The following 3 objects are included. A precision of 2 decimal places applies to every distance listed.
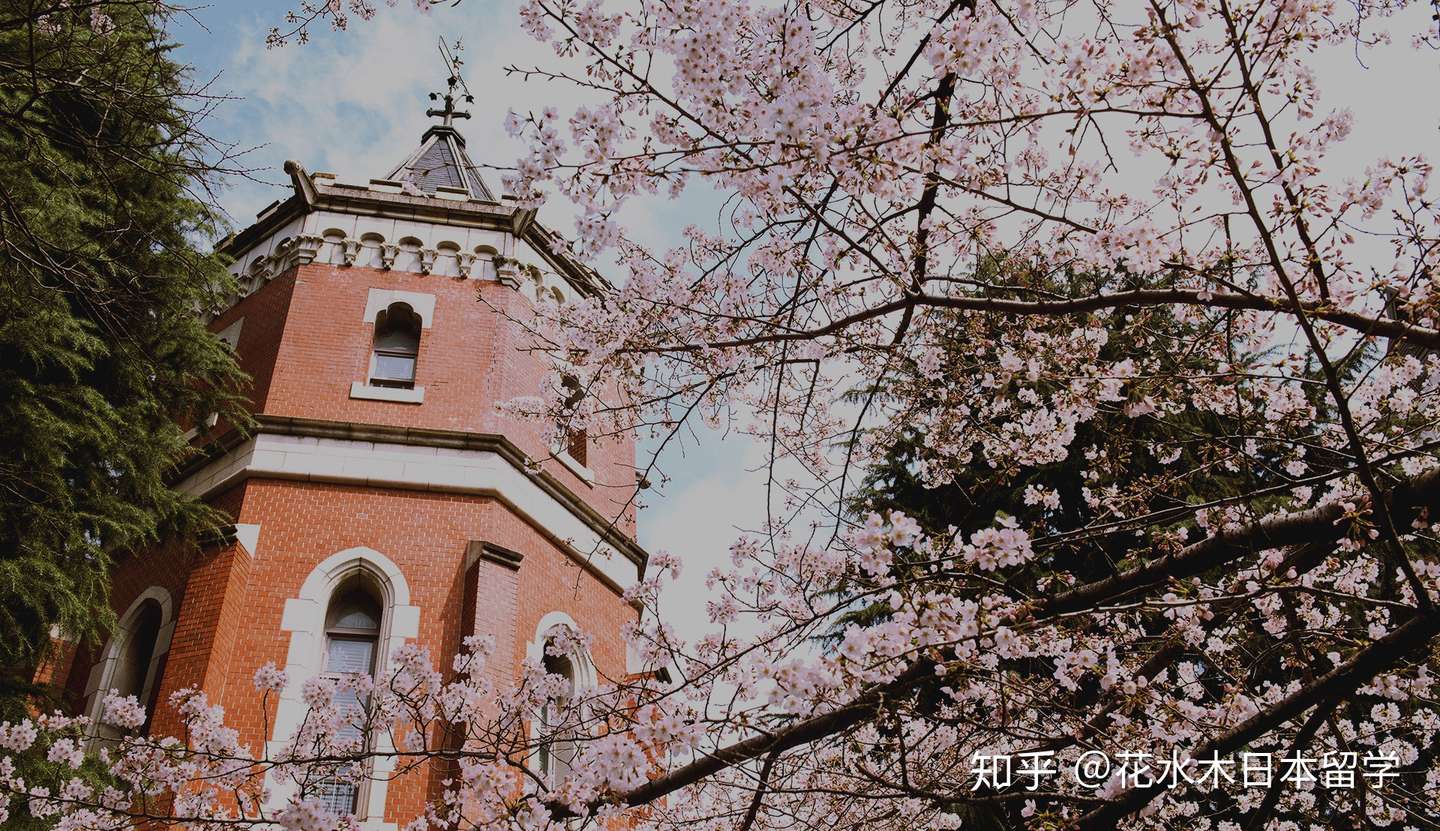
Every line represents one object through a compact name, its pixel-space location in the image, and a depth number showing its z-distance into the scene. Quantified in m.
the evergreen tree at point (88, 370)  7.14
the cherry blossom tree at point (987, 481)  4.10
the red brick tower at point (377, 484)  10.64
